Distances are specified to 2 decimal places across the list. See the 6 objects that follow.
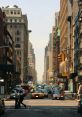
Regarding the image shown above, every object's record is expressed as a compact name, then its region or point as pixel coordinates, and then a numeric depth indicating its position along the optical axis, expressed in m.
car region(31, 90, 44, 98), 83.31
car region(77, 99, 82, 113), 37.50
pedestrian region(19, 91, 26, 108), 47.85
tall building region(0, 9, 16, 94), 111.51
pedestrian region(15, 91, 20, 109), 47.47
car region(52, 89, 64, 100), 78.22
